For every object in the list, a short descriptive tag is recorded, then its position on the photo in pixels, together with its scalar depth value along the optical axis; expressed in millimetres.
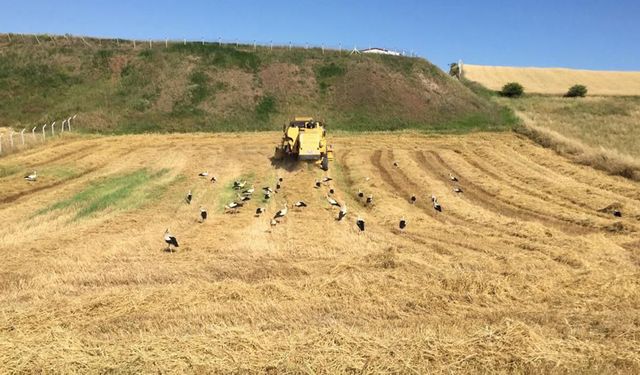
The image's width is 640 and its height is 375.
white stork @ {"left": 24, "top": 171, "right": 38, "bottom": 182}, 22031
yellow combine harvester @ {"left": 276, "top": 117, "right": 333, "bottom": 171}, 26375
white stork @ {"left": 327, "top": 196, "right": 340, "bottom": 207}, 18484
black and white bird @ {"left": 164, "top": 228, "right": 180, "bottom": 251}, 12523
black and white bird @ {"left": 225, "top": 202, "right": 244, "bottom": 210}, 18019
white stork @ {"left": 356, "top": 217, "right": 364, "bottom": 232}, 14762
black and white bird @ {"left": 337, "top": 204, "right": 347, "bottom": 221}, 16412
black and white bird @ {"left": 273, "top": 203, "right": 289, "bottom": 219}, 16281
